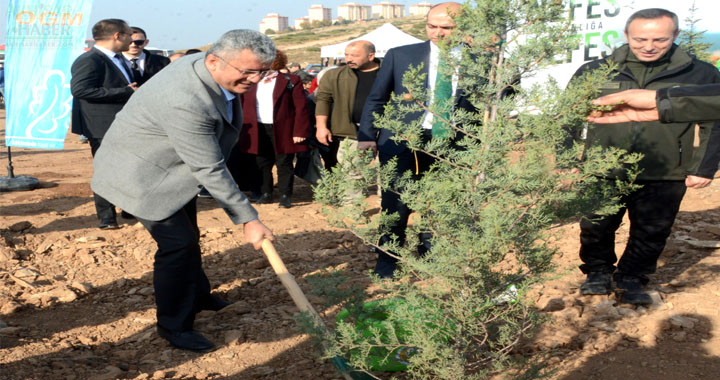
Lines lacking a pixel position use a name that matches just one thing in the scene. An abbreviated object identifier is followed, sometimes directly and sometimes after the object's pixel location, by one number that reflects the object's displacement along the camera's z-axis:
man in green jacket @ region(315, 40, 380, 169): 6.27
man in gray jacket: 3.01
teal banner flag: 7.00
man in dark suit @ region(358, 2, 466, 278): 4.18
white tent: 19.28
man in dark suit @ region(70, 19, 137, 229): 5.58
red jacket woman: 6.98
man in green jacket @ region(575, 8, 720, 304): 3.69
